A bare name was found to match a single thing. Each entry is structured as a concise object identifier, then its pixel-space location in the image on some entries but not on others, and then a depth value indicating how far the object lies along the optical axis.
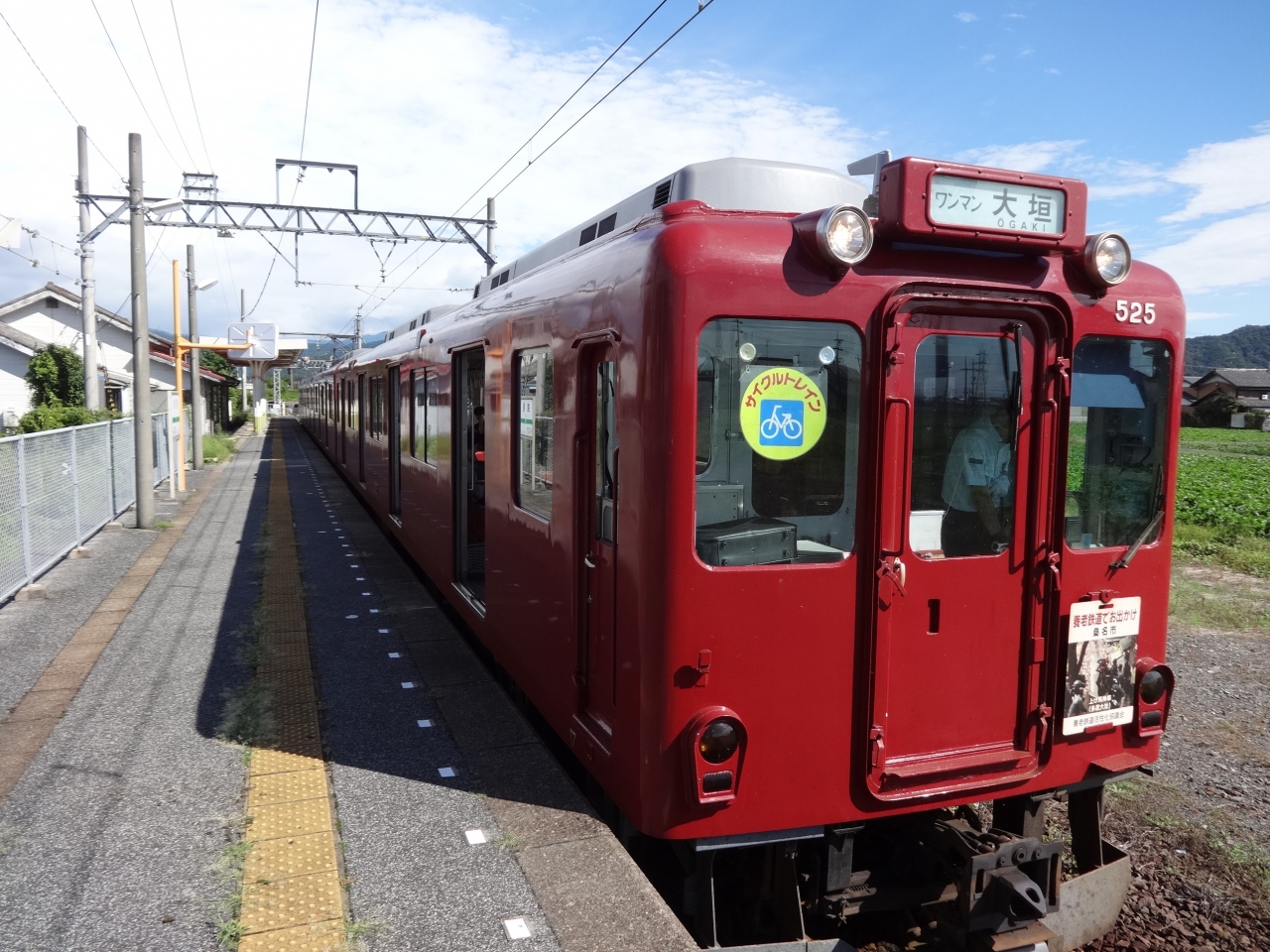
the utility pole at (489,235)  18.14
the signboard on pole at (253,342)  26.31
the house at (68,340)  27.77
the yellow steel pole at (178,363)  16.41
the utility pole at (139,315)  12.14
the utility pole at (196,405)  20.88
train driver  3.30
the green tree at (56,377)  22.28
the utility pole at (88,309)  16.00
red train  3.04
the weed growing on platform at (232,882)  3.09
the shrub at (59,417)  15.36
